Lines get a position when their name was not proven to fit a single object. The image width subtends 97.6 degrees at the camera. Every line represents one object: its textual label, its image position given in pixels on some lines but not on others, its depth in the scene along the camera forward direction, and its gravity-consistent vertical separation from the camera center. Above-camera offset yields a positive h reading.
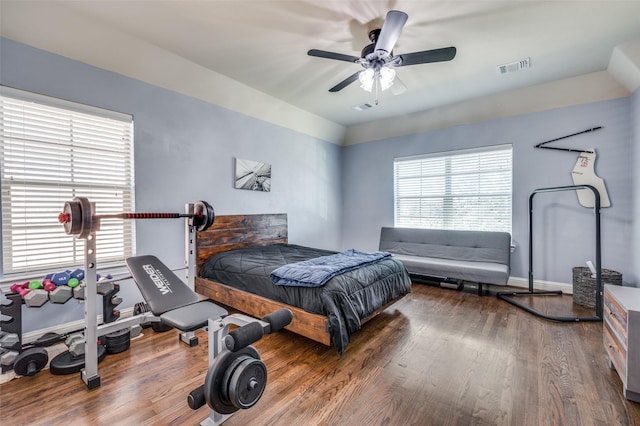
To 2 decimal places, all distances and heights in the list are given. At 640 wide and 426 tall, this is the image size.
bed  2.27 -0.71
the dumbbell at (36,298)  2.08 -0.65
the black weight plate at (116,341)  2.29 -1.07
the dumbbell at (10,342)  2.03 -0.94
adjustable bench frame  1.87 -0.71
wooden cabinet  1.68 -0.81
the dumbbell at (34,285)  2.16 -0.56
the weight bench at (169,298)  1.52 -0.56
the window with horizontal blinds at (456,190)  4.38 +0.37
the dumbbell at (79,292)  2.22 -0.64
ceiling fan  2.23 +1.34
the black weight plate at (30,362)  1.96 -1.07
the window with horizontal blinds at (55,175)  2.37 +0.35
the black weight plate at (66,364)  2.02 -1.11
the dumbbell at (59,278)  2.25 -0.54
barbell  1.78 -0.04
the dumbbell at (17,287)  2.13 -0.58
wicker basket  3.25 -0.86
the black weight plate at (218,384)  1.29 -0.79
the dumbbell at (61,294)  2.17 -0.64
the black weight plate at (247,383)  1.29 -0.81
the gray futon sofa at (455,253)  3.77 -0.66
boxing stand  2.83 -1.00
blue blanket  2.37 -0.53
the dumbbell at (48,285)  2.18 -0.58
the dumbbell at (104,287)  2.41 -0.65
